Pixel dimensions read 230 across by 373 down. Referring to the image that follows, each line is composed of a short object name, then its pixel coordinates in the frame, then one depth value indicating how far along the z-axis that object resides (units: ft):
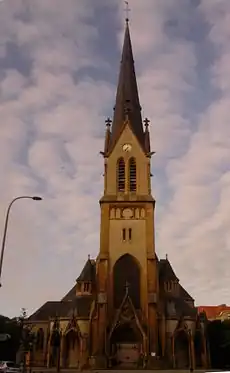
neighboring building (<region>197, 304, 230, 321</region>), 339.65
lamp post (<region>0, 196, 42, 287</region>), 81.13
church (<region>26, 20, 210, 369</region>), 168.25
